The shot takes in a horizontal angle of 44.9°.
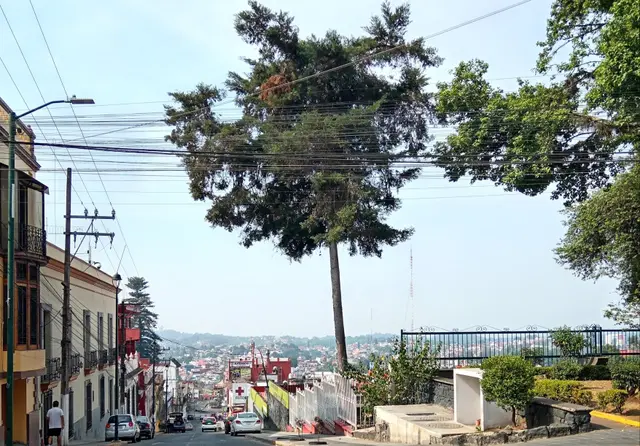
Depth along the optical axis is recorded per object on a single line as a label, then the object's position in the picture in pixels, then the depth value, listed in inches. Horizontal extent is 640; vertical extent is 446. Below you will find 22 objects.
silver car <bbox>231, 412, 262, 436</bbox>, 1514.5
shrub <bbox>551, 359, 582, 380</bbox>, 820.0
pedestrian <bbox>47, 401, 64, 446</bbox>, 1034.7
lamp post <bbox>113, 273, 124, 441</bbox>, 1343.3
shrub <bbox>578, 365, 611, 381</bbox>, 844.6
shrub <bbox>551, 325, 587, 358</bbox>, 927.7
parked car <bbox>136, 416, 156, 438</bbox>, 1615.4
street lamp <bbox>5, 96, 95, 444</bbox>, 805.9
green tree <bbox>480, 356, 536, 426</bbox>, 637.9
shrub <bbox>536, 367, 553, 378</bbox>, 852.6
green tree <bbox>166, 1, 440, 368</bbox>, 1170.0
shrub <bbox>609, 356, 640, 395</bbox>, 689.6
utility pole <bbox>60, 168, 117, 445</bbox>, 1127.0
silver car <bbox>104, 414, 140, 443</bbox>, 1379.2
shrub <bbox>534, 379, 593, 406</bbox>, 694.5
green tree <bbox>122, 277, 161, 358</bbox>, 4618.6
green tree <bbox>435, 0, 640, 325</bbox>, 741.3
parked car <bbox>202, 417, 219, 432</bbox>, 2529.5
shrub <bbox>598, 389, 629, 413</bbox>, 661.9
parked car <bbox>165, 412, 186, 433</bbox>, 2455.7
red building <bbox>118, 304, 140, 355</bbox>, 2087.1
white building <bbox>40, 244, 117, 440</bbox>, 1309.1
